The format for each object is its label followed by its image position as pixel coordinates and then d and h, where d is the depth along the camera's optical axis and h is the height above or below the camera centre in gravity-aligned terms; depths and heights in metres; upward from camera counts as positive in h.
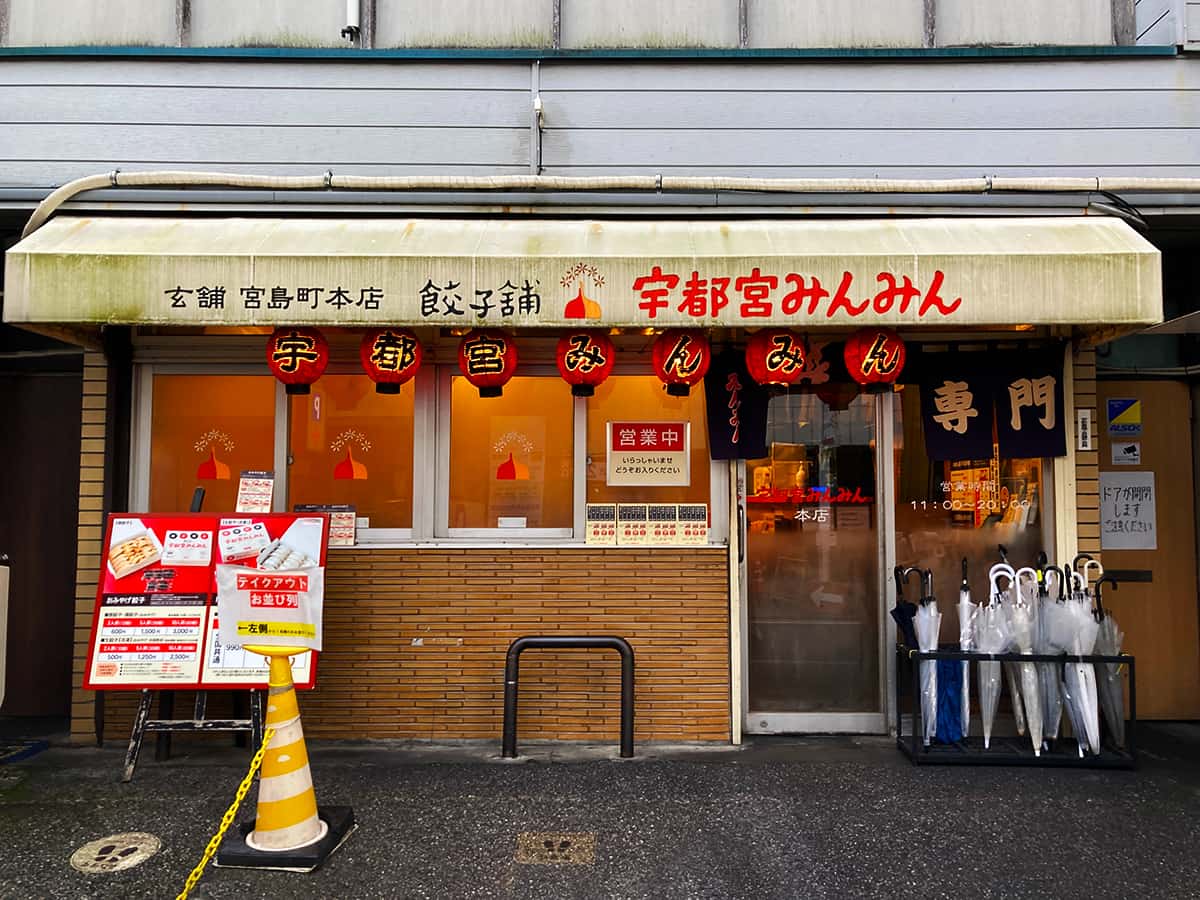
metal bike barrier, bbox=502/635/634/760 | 5.57 -1.37
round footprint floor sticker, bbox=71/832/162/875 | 4.13 -2.06
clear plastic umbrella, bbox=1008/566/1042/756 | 5.46 -1.19
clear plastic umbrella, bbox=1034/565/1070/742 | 5.48 -1.33
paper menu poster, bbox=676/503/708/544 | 6.16 -0.29
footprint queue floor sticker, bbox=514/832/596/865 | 4.20 -2.06
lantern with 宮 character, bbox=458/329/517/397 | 5.50 +0.97
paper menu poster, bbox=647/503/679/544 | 6.16 -0.28
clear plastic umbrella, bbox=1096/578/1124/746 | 5.53 -1.41
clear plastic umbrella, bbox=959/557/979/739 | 5.55 -1.03
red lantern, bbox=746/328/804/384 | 5.43 +0.97
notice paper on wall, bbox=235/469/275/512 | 5.86 -0.02
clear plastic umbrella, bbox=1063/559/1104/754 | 5.40 -1.42
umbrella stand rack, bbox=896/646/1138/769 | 5.43 -1.94
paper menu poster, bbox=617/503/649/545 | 6.16 -0.29
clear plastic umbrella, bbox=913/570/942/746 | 5.54 -1.30
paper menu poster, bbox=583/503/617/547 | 6.16 -0.29
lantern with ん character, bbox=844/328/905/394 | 5.36 +0.96
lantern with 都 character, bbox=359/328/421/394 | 5.45 +0.98
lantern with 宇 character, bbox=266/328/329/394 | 5.49 +0.99
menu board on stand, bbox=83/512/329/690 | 5.31 -0.73
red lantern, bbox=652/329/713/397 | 5.41 +0.95
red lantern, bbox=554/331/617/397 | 5.40 +0.95
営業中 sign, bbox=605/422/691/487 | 6.25 +0.29
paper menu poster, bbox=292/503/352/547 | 6.13 -0.30
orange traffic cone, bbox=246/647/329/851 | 4.18 -1.68
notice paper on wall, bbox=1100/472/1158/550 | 6.96 -0.22
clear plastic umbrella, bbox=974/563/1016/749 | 5.52 -1.15
